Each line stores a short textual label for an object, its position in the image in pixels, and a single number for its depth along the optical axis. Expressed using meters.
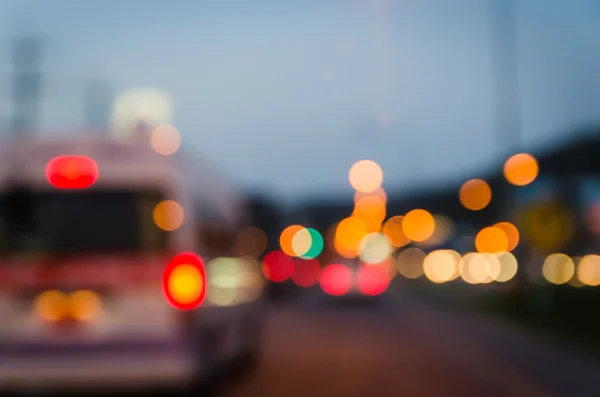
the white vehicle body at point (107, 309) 9.17
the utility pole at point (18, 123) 41.31
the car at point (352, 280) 33.50
